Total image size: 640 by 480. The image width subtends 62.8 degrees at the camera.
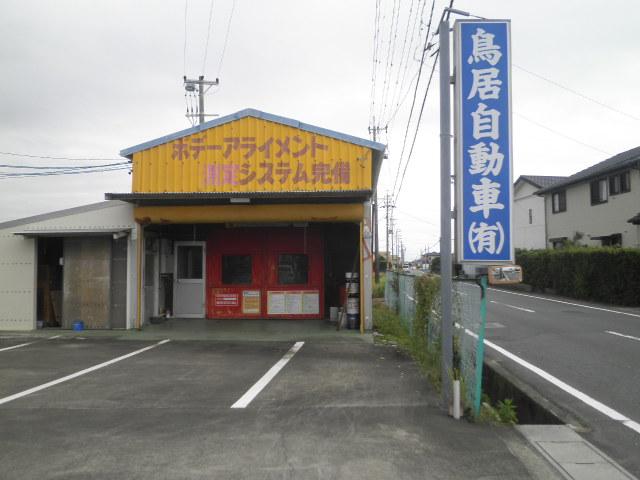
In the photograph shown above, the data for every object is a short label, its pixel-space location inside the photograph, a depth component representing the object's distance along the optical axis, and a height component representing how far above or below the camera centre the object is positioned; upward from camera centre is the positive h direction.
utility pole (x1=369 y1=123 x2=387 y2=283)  28.83 +2.61
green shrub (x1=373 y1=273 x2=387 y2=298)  26.17 -1.33
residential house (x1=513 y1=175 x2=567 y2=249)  34.97 +3.58
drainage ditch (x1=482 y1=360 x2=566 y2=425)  5.88 -1.70
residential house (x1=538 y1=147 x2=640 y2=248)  24.23 +3.02
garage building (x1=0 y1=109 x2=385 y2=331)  11.68 +1.24
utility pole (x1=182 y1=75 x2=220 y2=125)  25.84 +8.94
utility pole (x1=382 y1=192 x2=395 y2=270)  55.22 +5.44
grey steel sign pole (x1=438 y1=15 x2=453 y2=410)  5.65 +0.54
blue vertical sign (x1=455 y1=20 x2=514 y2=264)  5.55 +1.16
